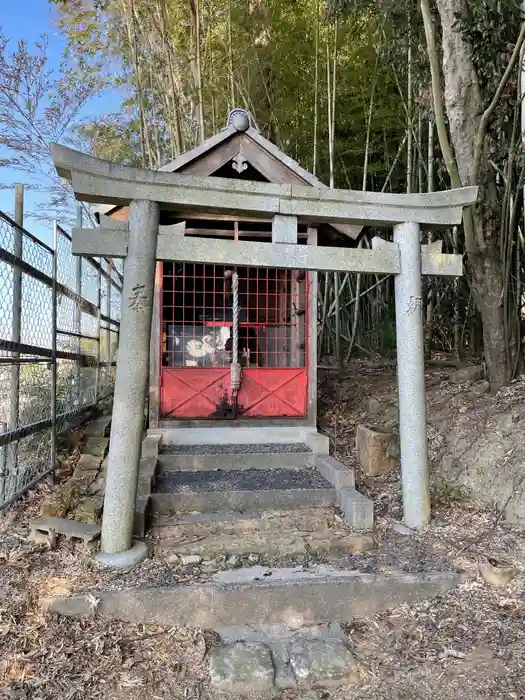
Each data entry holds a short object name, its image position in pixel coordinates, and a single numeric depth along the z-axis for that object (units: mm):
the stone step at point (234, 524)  3543
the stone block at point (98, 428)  5102
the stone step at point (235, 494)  3891
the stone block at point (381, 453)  4930
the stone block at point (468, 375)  5504
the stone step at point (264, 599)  2697
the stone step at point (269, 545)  3312
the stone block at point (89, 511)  3494
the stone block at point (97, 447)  4763
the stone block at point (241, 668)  2285
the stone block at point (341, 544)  3354
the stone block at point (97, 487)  4027
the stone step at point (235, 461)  4727
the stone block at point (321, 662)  2348
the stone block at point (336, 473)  4094
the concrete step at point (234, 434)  5383
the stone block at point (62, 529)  3119
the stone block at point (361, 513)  3623
